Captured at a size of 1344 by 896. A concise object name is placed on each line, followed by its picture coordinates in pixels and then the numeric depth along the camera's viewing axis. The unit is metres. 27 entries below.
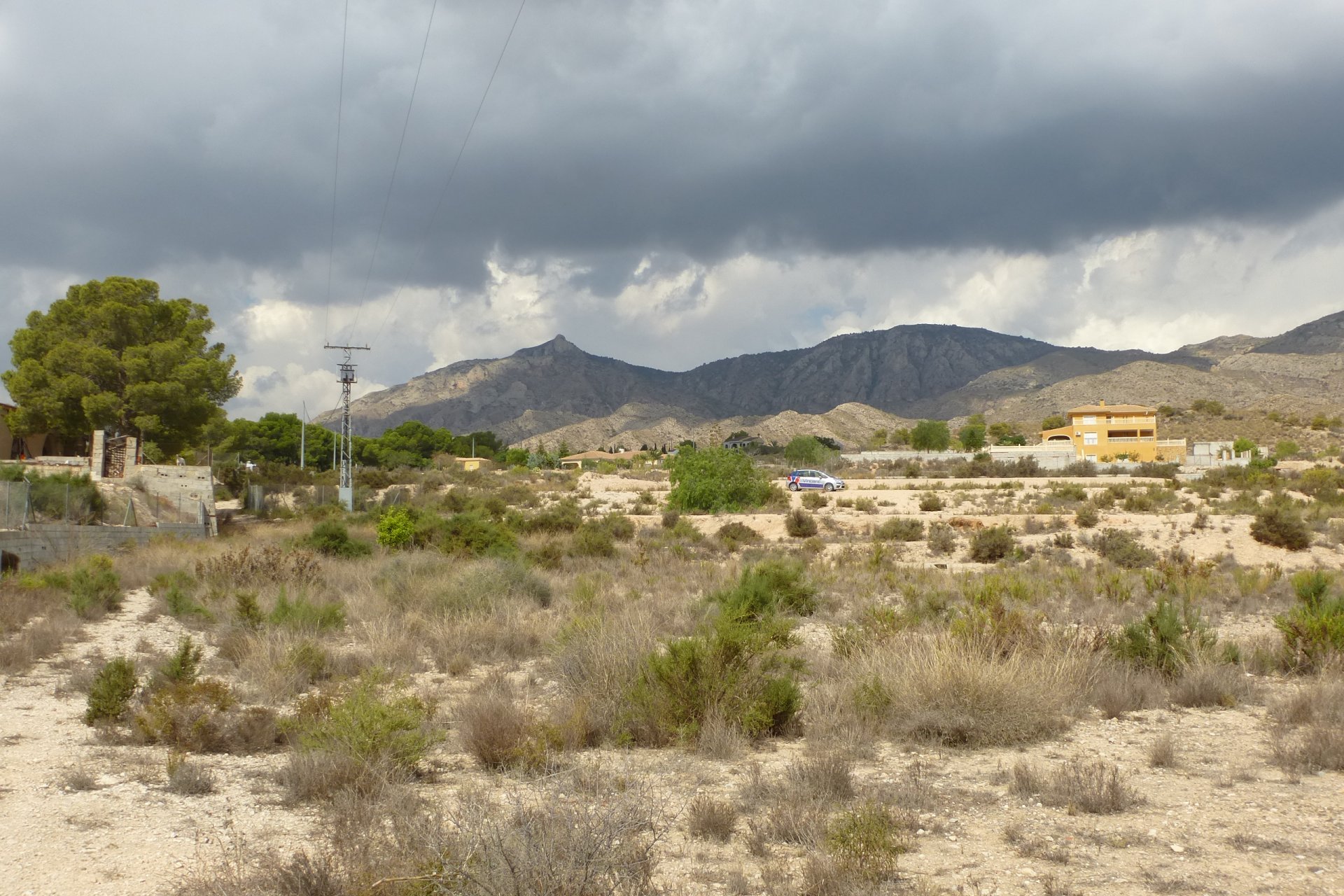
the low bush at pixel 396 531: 29.12
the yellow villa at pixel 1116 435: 88.75
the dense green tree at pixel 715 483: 46.62
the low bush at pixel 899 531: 36.06
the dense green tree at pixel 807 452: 91.69
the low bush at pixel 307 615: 15.44
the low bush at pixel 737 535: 34.97
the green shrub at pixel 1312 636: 12.23
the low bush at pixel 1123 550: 28.23
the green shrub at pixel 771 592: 16.50
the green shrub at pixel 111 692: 9.84
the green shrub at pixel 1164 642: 11.85
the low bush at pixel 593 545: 28.94
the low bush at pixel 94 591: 18.00
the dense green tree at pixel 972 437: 100.69
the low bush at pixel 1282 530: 29.75
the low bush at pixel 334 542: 27.89
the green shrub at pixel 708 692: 9.37
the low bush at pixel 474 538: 27.06
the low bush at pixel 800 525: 37.25
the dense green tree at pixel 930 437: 105.75
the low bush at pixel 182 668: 10.74
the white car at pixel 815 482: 60.94
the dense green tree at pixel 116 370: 43.03
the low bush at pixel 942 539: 32.31
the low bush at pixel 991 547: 30.47
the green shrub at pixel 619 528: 35.06
